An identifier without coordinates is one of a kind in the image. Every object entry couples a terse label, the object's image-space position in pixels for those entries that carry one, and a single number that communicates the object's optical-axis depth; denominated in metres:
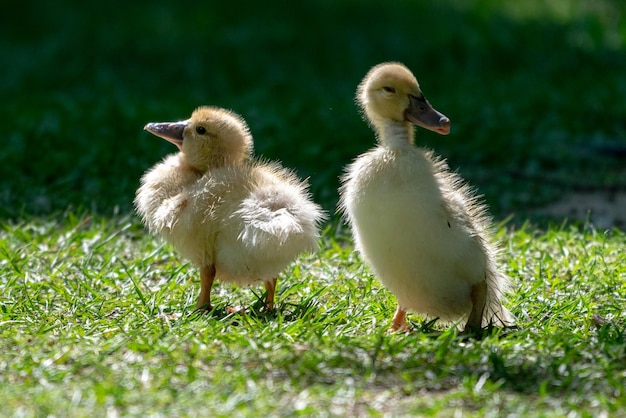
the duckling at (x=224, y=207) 9.46
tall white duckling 8.70
